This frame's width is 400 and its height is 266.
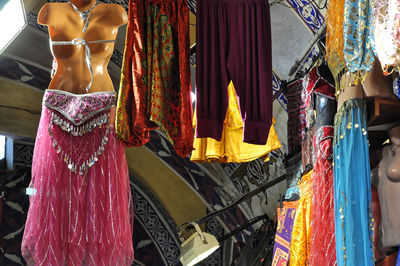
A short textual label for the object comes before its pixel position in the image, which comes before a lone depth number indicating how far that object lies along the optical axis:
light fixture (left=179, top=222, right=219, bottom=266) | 6.99
